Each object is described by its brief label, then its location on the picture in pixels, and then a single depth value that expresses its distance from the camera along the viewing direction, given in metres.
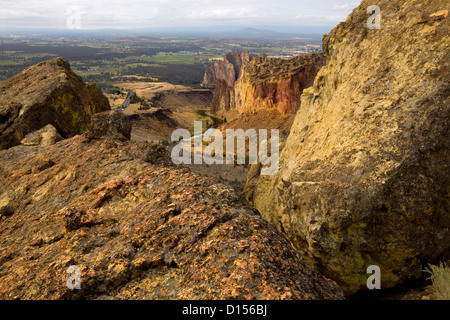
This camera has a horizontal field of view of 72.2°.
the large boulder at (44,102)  11.08
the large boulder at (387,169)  6.98
